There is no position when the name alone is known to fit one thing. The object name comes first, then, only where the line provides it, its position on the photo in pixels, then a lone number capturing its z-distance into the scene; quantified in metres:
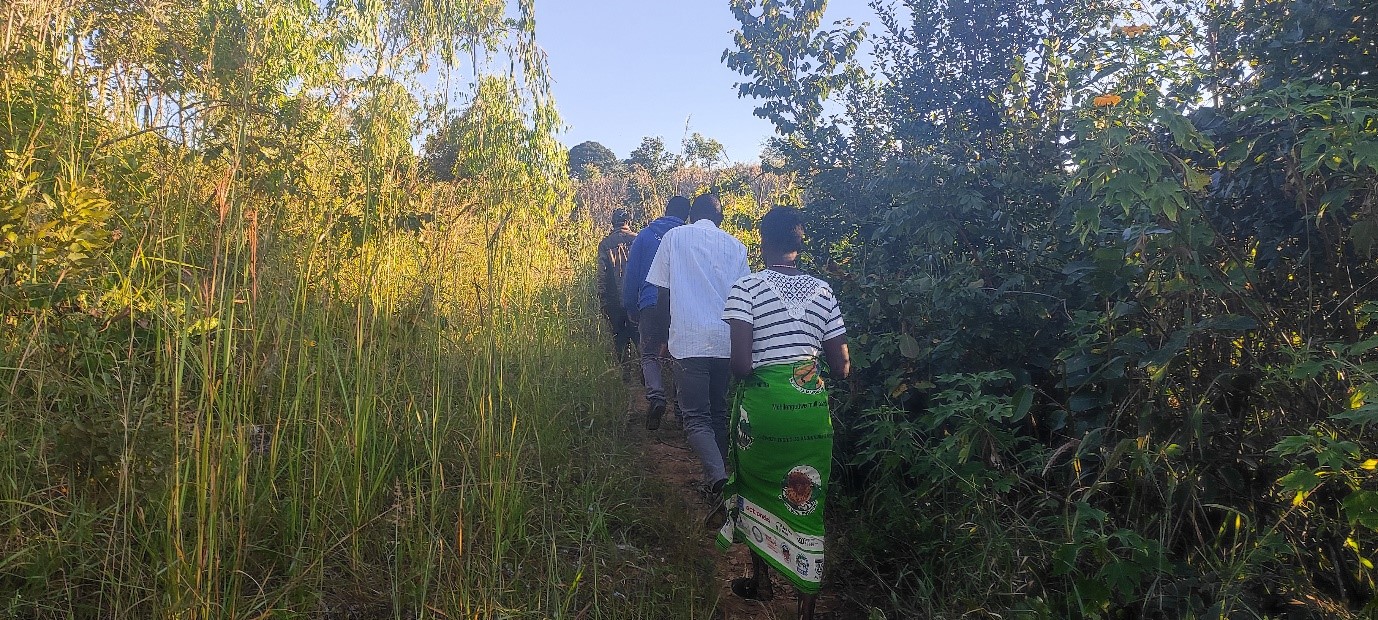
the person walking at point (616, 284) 6.34
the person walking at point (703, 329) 3.58
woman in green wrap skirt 2.60
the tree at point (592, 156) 35.91
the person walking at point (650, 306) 4.95
